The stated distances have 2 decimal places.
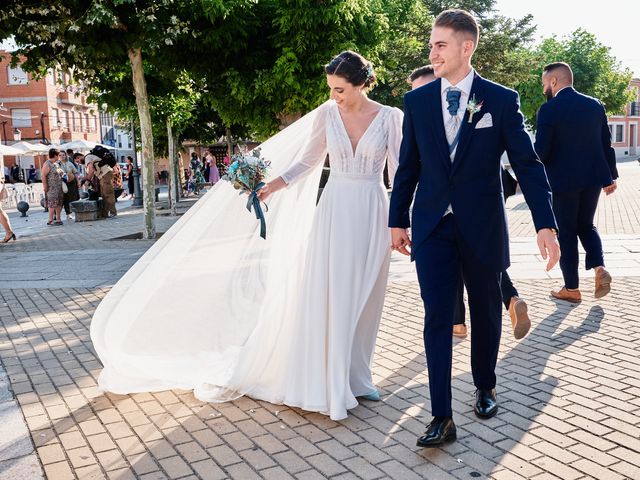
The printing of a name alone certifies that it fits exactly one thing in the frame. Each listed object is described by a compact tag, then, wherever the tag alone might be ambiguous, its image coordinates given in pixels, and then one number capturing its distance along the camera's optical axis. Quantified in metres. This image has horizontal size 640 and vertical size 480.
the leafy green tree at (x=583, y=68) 46.78
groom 3.49
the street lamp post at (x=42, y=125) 58.00
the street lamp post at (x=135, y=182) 22.93
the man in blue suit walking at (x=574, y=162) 6.40
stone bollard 18.72
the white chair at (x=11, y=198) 27.45
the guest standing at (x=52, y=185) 17.86
